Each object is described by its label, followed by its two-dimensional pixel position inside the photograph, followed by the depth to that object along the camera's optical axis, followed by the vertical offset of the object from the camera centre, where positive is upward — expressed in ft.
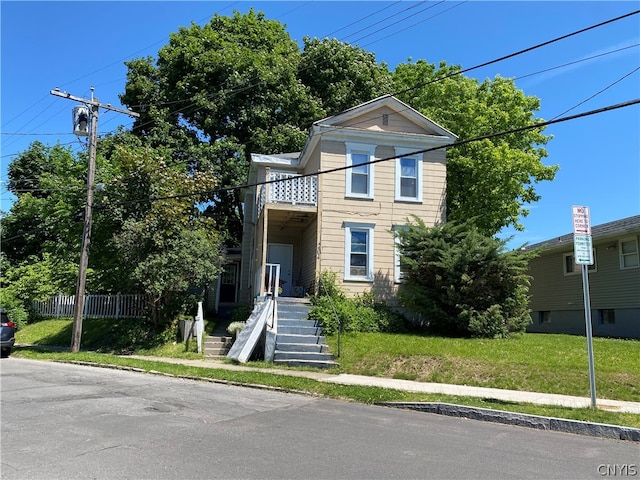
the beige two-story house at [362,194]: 59.98 +13.84
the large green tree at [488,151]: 77.77 +25.07
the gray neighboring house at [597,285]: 61.82 +3.96
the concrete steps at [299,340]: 43.65 -3.13
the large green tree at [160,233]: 54.95 +7.96
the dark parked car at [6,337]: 57.48 -4.40
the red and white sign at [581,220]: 28.04 +5.19
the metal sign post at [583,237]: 27.73 +4.26
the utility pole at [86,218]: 57.31 +9.71
